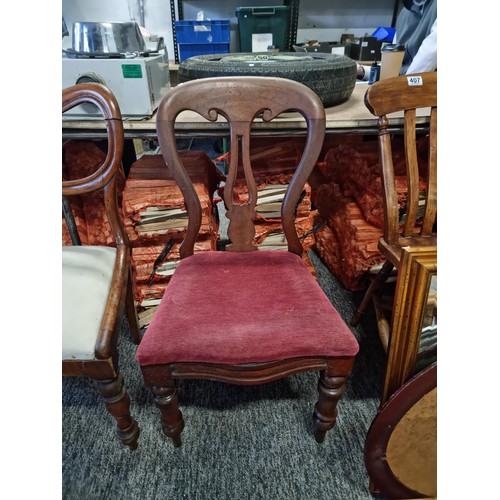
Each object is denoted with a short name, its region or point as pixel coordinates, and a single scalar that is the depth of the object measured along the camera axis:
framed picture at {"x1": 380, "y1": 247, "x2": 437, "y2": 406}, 0.73
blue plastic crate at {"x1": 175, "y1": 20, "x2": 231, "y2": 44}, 2.78
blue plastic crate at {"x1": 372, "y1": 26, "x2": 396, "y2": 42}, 2.77
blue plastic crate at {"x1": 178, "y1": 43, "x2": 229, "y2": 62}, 2.87
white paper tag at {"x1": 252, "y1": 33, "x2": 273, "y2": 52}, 2.83
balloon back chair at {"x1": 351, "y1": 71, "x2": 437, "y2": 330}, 1.04
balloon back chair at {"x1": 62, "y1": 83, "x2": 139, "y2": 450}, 0.84
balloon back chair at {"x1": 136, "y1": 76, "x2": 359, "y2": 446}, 0.82
